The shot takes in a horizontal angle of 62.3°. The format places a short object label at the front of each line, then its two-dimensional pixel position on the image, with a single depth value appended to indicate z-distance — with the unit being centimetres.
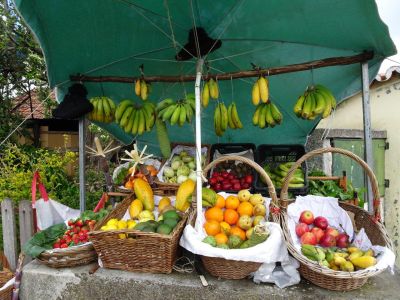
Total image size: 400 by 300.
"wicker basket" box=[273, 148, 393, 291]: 196
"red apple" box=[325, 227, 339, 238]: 245
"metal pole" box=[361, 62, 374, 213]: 288
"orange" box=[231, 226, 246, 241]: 238
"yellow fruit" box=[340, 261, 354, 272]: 200
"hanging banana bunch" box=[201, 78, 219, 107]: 301
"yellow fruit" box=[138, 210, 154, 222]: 280
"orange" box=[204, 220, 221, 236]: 239
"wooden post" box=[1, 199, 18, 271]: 313
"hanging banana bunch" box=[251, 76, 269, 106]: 288
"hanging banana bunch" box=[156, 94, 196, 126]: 291
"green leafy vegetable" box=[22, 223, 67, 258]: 244
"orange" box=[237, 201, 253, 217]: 253
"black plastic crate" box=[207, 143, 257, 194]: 415
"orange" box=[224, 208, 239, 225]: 250
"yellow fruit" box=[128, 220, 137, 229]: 260
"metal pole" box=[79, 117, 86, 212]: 378
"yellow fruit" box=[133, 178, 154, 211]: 304
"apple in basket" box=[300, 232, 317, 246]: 234
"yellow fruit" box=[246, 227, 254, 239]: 233
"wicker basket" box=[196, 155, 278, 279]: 214
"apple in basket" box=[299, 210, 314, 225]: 254
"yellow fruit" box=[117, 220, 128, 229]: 255
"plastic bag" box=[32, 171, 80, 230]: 320
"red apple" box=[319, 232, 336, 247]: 239
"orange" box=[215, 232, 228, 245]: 229
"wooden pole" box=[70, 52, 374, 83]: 281
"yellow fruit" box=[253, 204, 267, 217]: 249
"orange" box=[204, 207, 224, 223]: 250
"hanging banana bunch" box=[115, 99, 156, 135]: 328
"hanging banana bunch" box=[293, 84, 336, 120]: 284
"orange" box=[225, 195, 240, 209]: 258
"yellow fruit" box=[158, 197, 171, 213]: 293
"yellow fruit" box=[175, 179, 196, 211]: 286
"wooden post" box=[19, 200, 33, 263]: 313
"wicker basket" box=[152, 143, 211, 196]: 329
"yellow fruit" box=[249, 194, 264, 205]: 259
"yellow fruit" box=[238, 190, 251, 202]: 264
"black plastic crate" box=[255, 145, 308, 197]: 387
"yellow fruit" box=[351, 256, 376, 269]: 198
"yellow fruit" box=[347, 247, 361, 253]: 222
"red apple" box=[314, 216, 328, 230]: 250
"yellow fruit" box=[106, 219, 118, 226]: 255
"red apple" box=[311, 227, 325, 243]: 242
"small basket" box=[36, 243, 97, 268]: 240
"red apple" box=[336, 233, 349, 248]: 241
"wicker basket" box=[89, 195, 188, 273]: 218
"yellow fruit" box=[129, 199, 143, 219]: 289
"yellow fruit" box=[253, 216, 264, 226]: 242
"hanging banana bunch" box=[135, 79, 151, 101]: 319
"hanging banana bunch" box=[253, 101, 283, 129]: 310
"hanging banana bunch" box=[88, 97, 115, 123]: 364
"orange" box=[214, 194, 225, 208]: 261
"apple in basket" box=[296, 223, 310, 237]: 245
